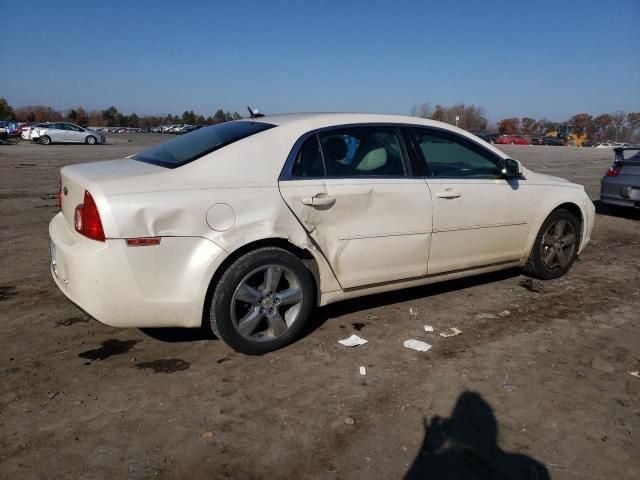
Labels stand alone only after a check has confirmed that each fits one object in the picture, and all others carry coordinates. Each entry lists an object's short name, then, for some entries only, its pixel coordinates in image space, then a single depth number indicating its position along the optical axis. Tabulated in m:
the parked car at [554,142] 69.88
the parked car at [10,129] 35.12
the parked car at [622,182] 8.91
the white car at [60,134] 32.47
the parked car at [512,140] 66.37
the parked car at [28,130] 33.53
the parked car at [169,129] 78.81
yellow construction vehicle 74.50
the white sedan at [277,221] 3.16
